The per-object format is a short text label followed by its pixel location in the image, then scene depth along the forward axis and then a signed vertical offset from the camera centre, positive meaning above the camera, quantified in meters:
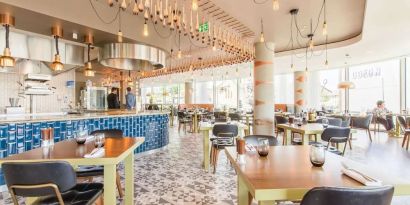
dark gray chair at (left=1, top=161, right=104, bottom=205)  1.65 -0.55
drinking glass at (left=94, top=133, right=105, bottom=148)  2.35 -0.39
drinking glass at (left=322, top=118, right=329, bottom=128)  5.27 -0.43
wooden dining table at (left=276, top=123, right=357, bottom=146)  4.17 -0.51
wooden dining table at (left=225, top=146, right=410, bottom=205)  1.29 -0.49
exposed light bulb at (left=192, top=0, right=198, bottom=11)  2.71 +1.17
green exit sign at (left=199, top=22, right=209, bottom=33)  4.98 +1.65
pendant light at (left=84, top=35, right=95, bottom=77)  4.86 +1.27
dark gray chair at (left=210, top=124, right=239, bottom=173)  4.48 -0.62
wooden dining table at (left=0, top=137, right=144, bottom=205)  1.97 -0.47
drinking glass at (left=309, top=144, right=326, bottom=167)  1.78 -0.42
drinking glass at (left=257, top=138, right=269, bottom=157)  2.07 -0.41
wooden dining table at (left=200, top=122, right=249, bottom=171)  4.54 -0.70
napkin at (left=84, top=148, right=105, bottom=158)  2.01 -0.45
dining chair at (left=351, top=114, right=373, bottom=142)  8.54 -0.75
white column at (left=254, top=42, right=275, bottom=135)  7.09 +0.39
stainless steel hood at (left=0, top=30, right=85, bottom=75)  5.69 +1.44
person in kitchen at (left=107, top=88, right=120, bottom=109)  8.57 +0.10
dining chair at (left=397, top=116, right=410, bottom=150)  6.50 -0.69
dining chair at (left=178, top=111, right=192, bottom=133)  10.21 -0.68
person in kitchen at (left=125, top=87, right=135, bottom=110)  8.26 +0.10
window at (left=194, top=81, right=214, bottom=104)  19.86 +0.93
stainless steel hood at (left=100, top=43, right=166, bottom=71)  5.41 +1.16
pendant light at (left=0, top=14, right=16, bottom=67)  3.73 +0.88
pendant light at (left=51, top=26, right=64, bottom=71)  4.32 +1.26
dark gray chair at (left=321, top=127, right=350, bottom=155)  3.96 -0.54
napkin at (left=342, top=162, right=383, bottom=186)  1.37 -0.47
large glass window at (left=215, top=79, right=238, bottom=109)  18.50 +0.79
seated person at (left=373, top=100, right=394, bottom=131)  8.75 -0.50
